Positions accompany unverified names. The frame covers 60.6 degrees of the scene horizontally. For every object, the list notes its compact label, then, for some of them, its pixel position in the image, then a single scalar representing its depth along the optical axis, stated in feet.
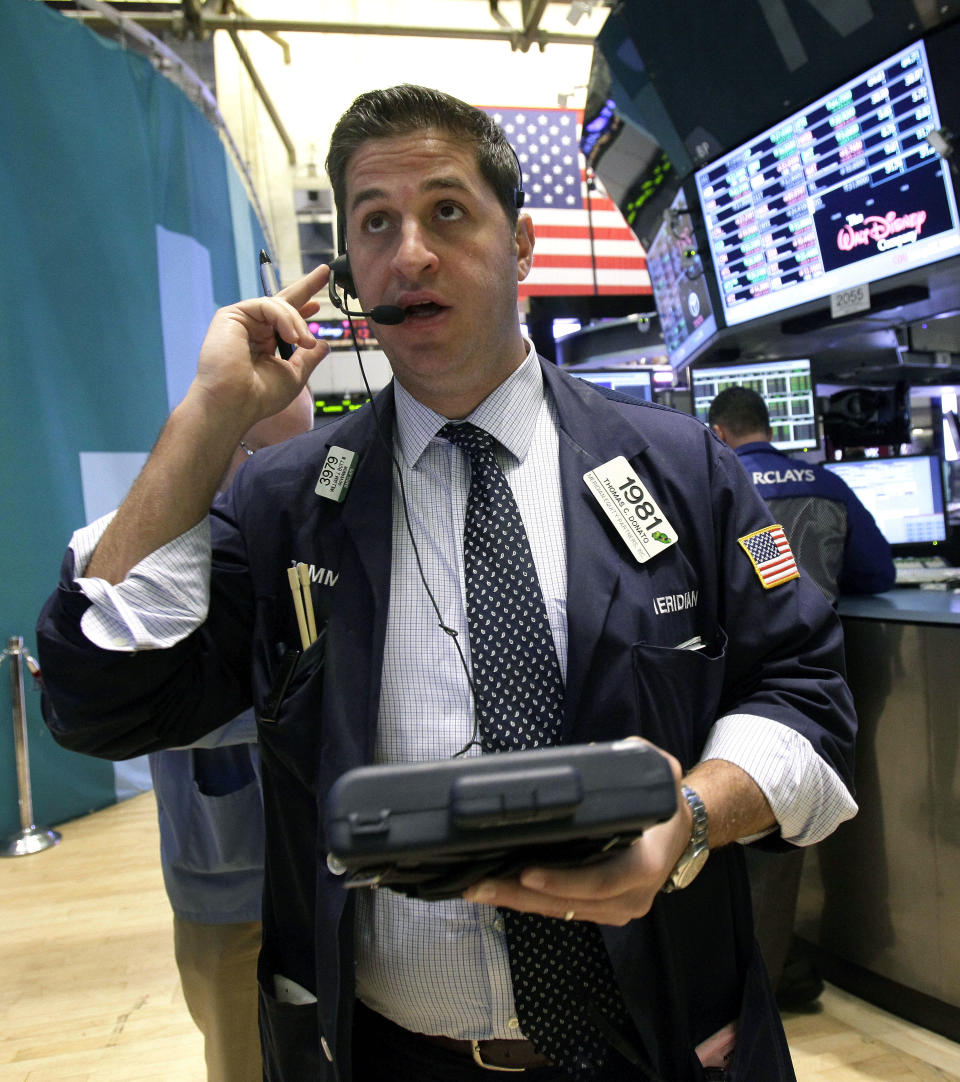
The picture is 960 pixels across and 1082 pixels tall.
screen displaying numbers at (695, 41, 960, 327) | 7.95
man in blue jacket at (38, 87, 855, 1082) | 3.10
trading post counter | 7.67
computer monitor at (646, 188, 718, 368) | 12.26
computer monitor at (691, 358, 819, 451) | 12.41
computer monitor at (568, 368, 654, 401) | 14.65
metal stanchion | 12.68
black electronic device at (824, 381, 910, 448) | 12.96
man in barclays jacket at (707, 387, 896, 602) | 9.18
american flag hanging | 22.11
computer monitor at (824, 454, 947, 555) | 12.31
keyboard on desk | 10.99
